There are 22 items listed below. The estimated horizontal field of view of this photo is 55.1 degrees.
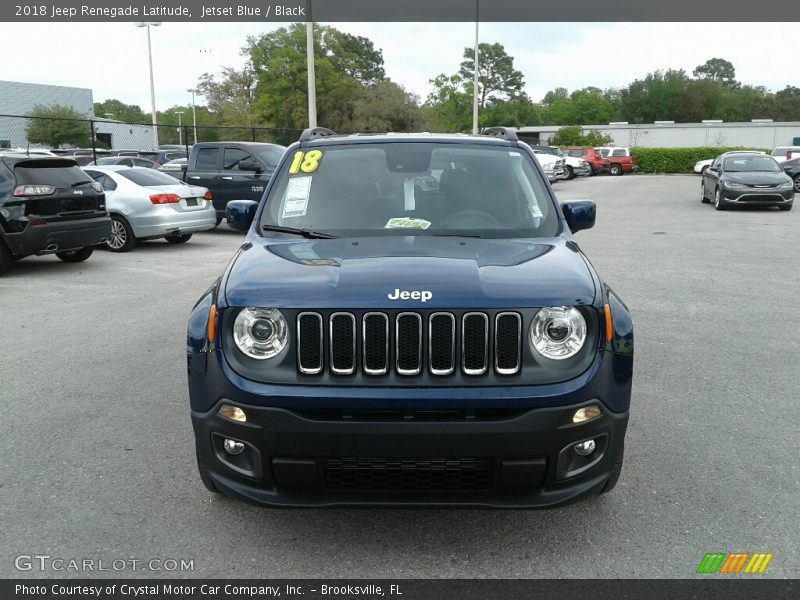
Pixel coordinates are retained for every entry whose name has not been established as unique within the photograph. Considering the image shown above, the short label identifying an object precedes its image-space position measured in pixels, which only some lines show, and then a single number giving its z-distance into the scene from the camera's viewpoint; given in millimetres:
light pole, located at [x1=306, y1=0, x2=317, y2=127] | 21750
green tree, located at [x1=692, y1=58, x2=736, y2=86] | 148750
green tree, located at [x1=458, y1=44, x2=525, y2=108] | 108938
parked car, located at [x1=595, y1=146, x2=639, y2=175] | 49125
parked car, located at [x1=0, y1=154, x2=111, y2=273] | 10383
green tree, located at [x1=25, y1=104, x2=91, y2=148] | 38250
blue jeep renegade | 2979
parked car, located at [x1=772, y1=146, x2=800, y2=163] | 35594
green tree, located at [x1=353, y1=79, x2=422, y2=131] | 66875
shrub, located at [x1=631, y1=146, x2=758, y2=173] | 51719
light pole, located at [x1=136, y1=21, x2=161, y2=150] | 37109
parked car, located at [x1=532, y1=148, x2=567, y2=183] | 32750
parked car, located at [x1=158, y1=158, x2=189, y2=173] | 21969
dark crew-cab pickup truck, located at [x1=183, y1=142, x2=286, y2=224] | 16031
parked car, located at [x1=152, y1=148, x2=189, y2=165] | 29702
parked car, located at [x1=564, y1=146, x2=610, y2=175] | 47875
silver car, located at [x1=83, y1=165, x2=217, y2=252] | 13594
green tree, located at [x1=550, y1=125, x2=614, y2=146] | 63781
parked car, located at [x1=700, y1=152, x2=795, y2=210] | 20562
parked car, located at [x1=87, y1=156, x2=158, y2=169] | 22750
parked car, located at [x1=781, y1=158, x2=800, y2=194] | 28047
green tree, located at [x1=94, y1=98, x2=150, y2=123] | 132875
